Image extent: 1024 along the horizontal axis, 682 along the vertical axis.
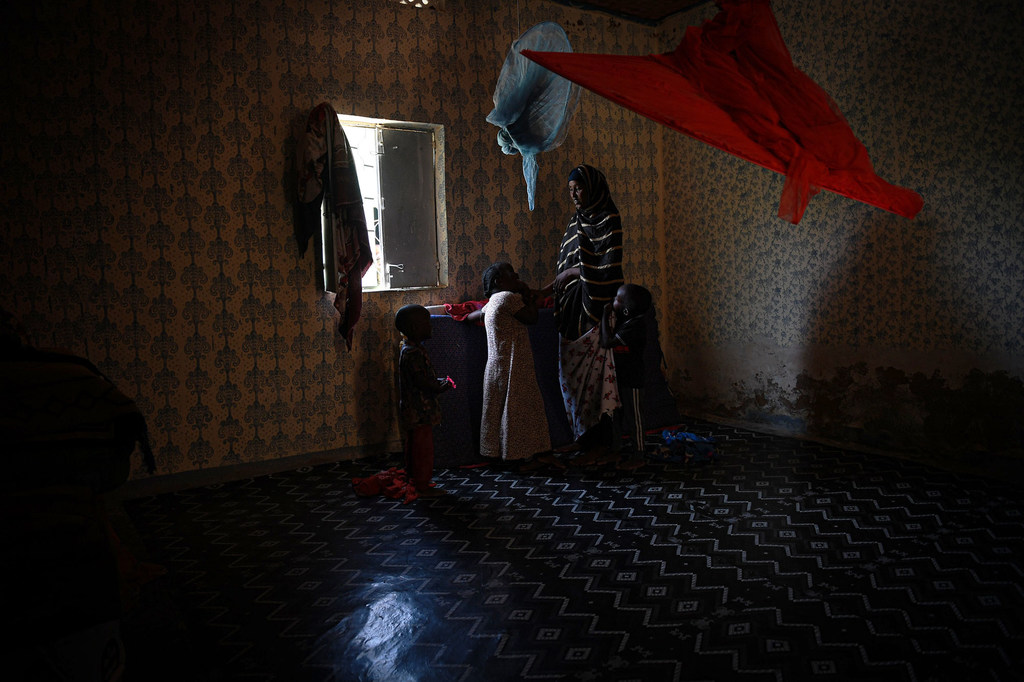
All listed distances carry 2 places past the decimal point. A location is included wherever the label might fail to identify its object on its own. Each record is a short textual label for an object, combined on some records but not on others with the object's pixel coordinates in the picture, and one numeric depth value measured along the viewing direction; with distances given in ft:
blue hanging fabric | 14.01
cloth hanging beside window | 14.42
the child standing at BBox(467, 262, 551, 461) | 14.16
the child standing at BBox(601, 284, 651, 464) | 14.10
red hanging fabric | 10.43
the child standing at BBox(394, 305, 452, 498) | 12.75
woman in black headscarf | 14.47
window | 16.31
